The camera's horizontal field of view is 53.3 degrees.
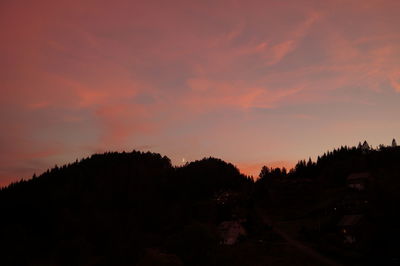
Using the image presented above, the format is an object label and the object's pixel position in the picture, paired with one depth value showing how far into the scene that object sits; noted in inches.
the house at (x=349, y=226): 2739.9
